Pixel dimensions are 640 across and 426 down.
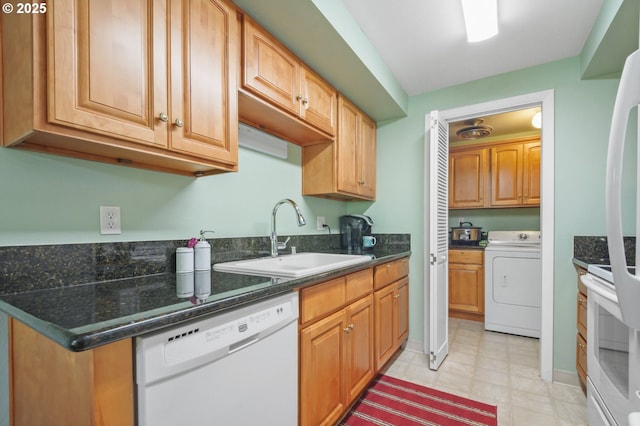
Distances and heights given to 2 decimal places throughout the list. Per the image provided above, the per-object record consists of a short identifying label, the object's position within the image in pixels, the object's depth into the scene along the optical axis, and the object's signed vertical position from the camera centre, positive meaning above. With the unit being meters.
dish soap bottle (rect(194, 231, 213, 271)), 1.36 -0.22
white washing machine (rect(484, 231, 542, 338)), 2.97 -0.83
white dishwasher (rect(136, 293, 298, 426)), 0.72 -0.48
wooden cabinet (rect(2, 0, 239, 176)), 0.80 +0.41
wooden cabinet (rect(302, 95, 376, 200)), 2.21 +0.37
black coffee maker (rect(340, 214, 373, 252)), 2.65 -0.18
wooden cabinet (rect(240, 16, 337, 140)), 1.44 +0.69
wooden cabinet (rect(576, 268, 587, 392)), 1.83 -0.82
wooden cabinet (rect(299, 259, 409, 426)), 1.32 -0.72
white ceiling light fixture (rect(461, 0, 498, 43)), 1.62 +1.12
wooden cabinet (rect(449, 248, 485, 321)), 3.37 -0.88
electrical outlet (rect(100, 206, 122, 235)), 1.16 -0.04
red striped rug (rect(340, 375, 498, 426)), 1.67 -1.21
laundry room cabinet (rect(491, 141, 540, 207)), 3.45 +0.41
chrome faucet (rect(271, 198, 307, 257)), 1.87 -0.17
